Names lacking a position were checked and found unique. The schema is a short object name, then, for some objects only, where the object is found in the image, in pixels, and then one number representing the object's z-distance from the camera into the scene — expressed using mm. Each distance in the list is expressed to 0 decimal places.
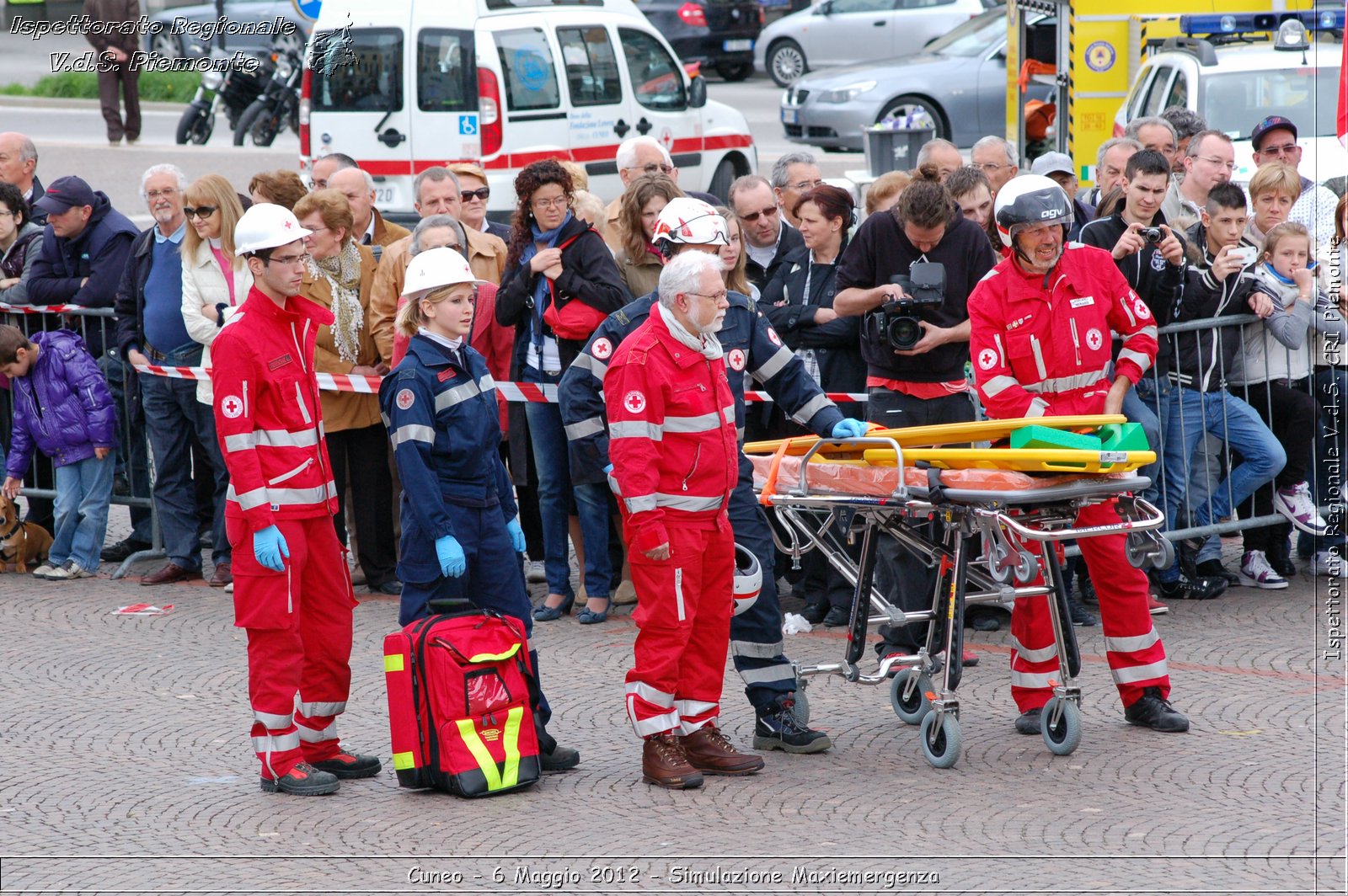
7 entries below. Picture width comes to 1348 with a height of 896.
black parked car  61687
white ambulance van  31375
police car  25672
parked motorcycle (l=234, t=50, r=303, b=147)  45937
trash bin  29828
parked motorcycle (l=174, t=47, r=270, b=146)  45759
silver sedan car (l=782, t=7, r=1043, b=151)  42312
